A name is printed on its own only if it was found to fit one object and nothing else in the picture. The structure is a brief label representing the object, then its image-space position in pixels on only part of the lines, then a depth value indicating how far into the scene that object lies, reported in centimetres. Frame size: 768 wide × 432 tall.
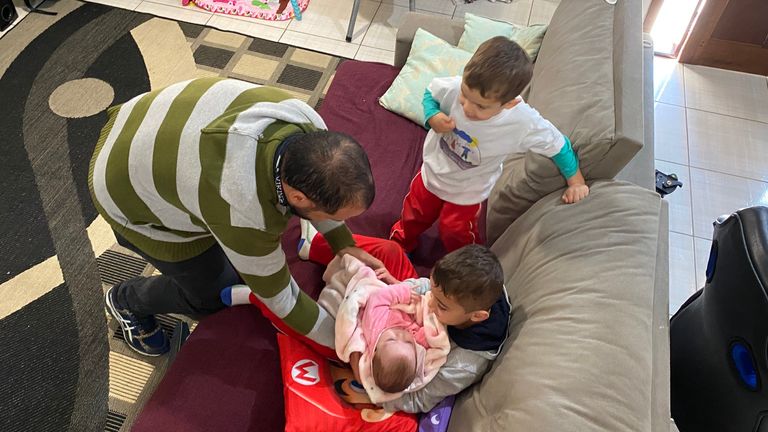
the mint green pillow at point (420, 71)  216
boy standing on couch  132
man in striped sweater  105
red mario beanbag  134
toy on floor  320
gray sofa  111
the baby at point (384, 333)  131
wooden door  300
